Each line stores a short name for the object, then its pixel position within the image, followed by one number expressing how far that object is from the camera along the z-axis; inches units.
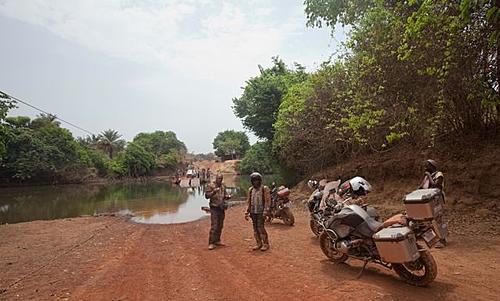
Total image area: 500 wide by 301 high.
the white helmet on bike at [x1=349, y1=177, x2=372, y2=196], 236.5
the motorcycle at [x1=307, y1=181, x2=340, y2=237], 265.3
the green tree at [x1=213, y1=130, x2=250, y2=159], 3339.1
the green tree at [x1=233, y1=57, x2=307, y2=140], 990.4
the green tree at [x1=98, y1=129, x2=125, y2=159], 2650.1
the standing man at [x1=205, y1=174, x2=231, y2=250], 323.0
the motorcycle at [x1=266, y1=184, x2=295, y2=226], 413.7
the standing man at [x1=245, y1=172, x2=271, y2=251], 291.9
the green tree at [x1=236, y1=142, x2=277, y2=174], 2225.8
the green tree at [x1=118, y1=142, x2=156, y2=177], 2246.6
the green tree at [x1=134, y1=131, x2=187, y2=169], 2704.5
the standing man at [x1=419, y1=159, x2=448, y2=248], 261.4
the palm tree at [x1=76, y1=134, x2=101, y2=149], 2598.9
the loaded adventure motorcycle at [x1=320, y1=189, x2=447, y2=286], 169.9
